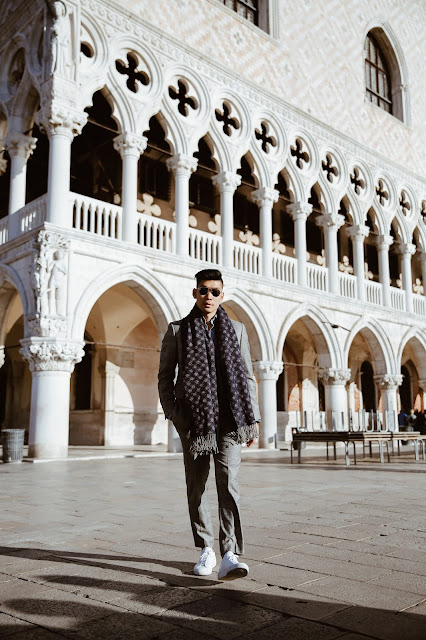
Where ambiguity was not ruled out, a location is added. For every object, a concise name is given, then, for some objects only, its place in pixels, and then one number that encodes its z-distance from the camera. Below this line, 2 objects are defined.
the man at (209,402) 3.10
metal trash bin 10.63
